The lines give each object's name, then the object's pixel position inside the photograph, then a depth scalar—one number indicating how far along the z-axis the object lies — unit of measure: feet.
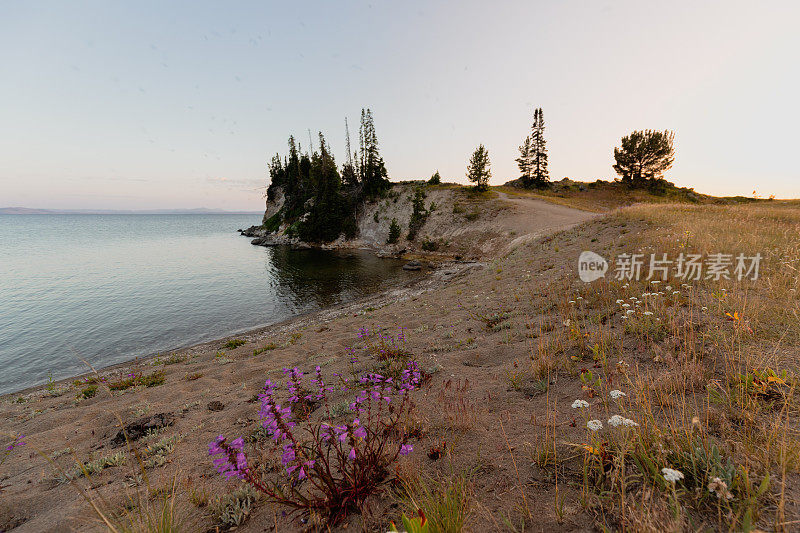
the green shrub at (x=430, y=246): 136.54
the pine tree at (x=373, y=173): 191.01
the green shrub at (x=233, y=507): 9.02
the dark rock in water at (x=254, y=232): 251.44
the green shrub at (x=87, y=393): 26.76
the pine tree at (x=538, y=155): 214.69
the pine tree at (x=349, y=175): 205.05
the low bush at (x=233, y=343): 42.98
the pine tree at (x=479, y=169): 164.04
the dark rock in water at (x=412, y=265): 103.23
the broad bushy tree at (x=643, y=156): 182.60
